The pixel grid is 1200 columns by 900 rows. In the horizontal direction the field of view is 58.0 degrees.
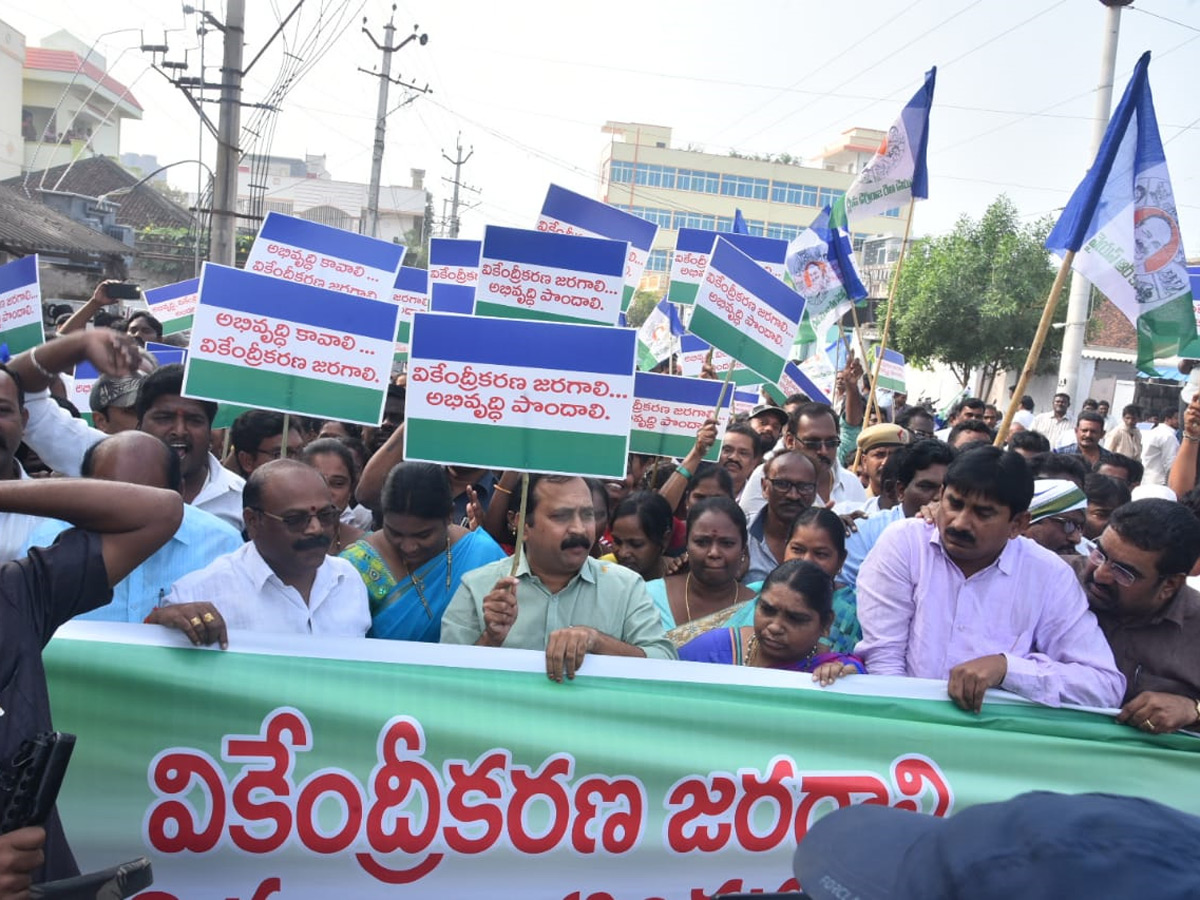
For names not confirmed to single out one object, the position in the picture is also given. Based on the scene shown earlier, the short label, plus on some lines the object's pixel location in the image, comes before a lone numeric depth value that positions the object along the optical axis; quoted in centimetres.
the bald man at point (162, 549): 330
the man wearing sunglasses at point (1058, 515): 405
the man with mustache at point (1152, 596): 322
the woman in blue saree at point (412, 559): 365
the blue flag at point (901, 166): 821
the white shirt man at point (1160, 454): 1005
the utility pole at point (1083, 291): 1508
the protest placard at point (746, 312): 616
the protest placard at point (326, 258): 570
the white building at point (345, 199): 7800
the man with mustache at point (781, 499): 479
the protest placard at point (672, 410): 573
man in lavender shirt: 315
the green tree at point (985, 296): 2562
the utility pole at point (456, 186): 4941
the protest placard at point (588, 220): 660
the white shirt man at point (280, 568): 314
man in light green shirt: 327
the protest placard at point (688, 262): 855
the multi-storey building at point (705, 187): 8006
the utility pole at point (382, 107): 2703
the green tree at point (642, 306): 6681
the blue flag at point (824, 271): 941
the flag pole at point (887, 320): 718
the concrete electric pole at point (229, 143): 1257
